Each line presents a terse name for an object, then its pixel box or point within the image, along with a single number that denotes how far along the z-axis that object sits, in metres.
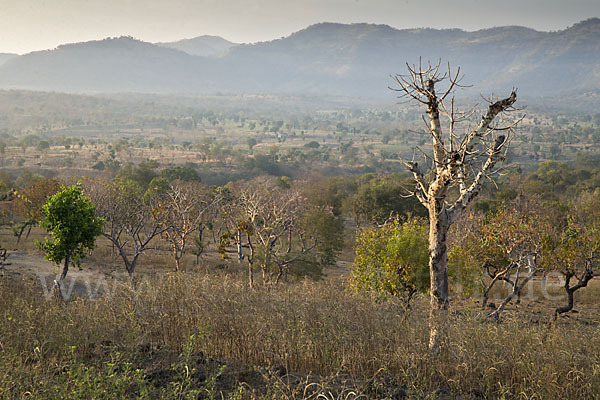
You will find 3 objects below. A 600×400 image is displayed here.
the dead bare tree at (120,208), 22.69
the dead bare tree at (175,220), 22.52
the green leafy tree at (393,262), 15.13
